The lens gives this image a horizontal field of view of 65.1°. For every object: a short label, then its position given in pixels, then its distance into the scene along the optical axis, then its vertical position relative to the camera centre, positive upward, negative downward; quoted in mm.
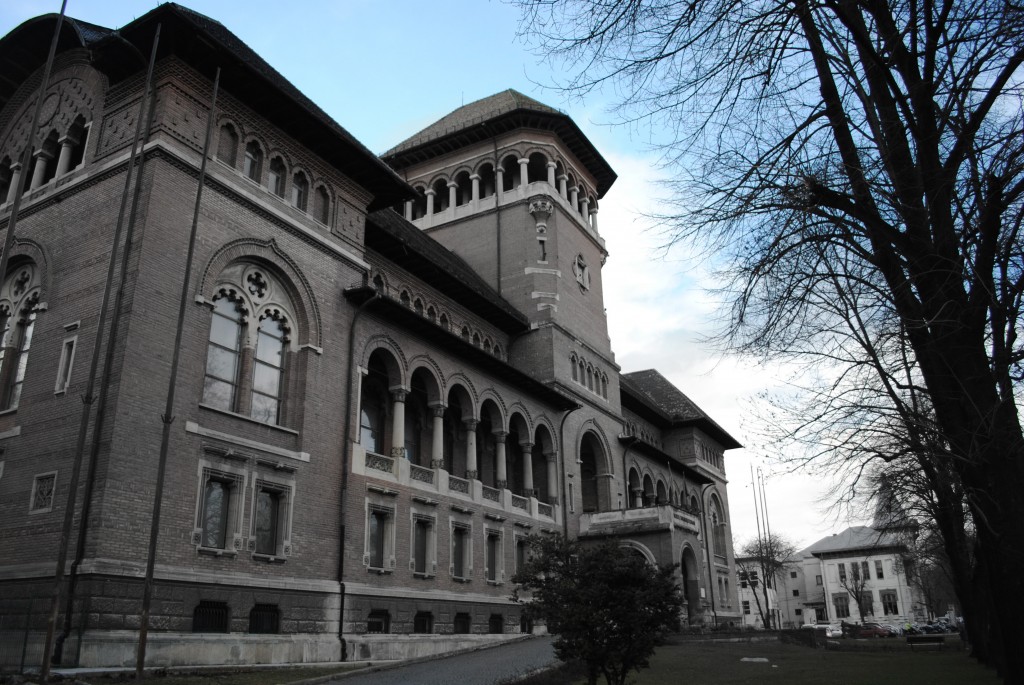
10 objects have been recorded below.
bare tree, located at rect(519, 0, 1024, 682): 9273 +4595
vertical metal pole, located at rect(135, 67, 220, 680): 14981 +4144
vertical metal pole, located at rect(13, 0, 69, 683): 13148 +6813
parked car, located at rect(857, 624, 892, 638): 62919 -1604
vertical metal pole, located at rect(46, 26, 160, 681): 14789 +3779
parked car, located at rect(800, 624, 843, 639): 69375 -1657
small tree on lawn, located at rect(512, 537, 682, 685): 13359 +95
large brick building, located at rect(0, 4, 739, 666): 17531 +6358
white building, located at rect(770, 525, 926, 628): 103250 +3135
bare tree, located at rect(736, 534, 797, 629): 77831 +6176
